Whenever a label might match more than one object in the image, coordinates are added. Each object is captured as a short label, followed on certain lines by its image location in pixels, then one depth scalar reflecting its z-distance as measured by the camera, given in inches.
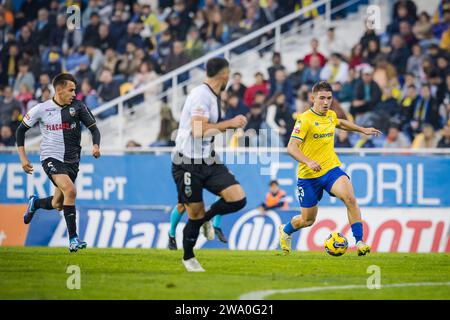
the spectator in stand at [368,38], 871.7
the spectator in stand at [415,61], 864.9
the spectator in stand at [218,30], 970.1
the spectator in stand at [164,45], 972.6
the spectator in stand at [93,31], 1005.2
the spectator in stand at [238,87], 880.2
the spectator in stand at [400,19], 887.1
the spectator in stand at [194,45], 956.6
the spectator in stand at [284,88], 869.8
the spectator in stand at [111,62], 973.8
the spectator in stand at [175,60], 949.2
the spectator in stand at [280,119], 819.4
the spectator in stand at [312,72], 877.2
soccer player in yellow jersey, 545.0
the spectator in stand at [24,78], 991.6
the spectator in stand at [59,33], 1026.1
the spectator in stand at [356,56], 869.8
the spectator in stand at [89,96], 940.6
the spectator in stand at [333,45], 917.2
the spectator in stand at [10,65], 1027.3
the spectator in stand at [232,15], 971.3
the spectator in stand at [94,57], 978.7
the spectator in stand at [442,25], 886.4
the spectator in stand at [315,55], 887.1
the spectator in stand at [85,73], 965.8
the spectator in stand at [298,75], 881.7
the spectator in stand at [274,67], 891.7
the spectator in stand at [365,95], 829.8
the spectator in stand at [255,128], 815.1
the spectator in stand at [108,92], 943.0
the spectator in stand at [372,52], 866.8
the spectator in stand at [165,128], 866.8
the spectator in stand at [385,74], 851.4
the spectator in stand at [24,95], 956.0
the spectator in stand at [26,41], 1031.0
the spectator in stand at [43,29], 1034.1
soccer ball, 534.3
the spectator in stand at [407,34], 880.3
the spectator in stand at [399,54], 865.5
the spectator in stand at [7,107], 932.6
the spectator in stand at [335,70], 868.0
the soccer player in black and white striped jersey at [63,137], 579.2
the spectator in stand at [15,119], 921.5
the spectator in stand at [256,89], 873.5
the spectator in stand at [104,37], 999.6
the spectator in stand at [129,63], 970.1
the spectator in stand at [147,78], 947.3
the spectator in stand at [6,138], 909.2
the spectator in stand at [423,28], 884.0
